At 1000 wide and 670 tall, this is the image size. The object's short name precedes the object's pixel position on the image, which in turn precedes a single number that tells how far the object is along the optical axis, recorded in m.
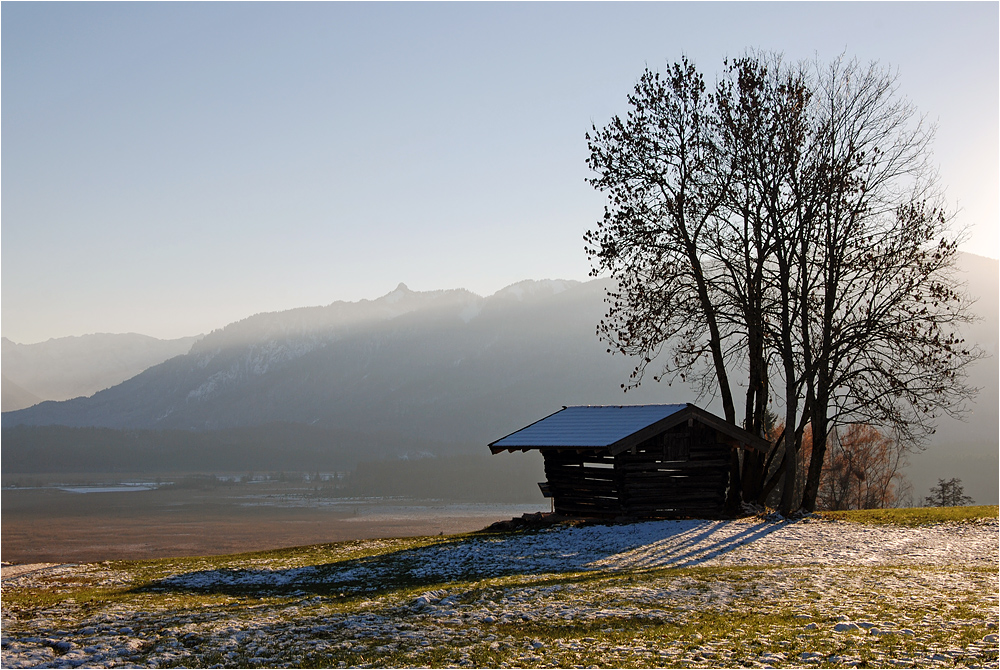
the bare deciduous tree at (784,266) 30.25
